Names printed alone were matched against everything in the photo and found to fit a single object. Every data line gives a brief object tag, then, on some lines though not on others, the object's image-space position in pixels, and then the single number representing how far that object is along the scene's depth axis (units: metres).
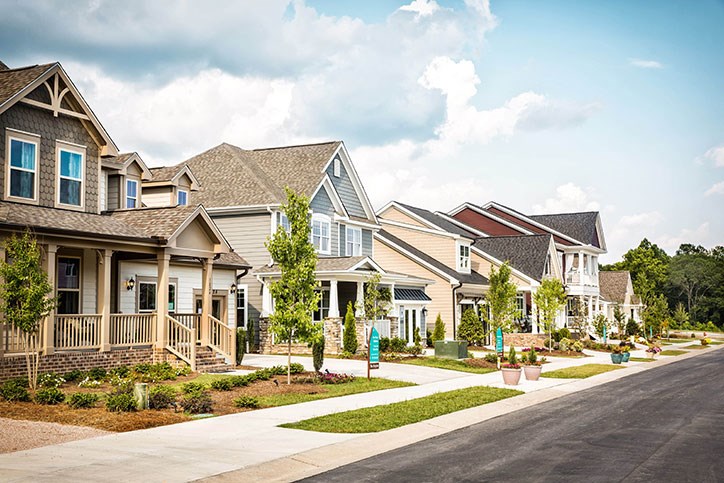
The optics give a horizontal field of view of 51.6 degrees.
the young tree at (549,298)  40.38
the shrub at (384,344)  34.72
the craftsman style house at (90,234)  21.03
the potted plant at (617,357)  34.94
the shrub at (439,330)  41.53
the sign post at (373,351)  23.84
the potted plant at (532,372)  25.70
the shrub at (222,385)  19.95
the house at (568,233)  59.59
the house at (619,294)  71.62
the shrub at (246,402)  17.44
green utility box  32.66
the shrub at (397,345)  34.19
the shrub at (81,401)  16.28
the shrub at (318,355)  24.09
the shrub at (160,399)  16.61
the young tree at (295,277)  21.77
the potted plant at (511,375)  23.73
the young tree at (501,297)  33.62
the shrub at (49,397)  16.73
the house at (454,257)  44.84
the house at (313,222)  34.22
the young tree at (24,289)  17.38
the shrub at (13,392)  16.70
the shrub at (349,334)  32.94
